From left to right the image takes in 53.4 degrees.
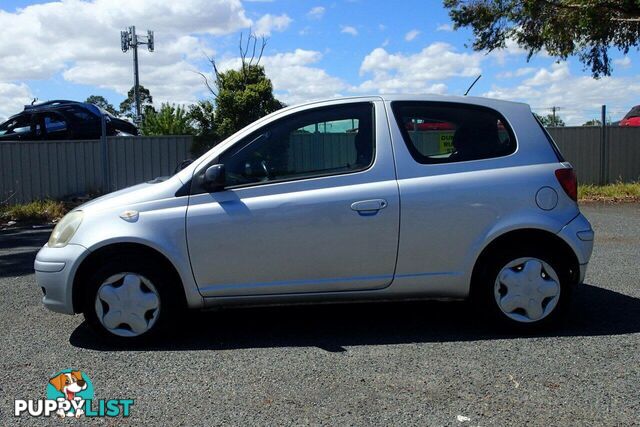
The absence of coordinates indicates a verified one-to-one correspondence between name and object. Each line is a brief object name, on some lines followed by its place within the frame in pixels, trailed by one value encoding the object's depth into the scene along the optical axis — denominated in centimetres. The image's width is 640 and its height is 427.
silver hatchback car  443
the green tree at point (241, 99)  1409
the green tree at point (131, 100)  5869
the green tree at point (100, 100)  5994
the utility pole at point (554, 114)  1602
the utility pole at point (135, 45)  3953
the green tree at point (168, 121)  1591
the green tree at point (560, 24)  1301
